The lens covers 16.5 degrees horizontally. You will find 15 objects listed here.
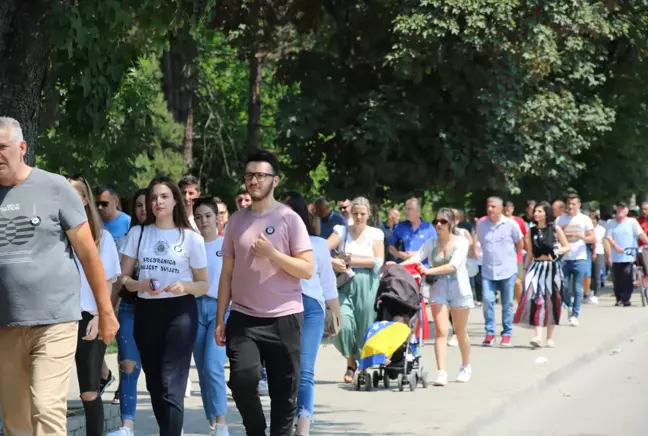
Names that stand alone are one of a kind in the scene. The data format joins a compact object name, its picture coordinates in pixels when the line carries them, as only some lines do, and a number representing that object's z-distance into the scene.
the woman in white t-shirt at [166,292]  12.68
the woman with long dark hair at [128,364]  13.99
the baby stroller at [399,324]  19.62
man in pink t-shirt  11.86
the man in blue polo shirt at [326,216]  24.61
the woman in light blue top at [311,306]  14.03
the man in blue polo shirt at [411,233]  25.04
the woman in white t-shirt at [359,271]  21.05
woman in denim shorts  20.44
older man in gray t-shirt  9.72
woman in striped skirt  25.93
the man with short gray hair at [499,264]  26.99
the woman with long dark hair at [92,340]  12.40
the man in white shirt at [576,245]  33.51
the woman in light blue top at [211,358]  14.39
